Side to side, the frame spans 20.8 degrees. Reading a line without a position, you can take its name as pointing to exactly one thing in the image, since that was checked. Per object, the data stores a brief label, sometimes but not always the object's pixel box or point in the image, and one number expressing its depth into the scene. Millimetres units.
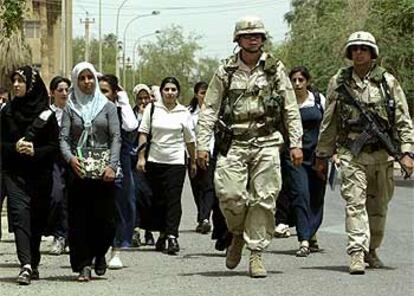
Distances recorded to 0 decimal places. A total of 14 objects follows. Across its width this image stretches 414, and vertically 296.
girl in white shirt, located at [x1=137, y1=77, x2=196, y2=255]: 11984
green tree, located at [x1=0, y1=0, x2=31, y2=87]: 16297
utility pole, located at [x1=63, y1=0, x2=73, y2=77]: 36594
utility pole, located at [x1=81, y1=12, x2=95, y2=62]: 54000
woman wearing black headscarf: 9375
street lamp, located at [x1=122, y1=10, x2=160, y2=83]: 92094
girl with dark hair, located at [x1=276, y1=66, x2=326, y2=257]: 11680
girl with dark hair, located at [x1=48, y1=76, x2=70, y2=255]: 11773
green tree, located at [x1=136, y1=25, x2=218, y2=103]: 114688
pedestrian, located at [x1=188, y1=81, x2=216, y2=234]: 14089
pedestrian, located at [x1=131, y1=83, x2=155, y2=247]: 12164
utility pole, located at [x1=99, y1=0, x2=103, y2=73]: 61759
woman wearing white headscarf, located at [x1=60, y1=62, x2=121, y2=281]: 9461
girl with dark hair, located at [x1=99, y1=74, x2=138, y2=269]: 10836
